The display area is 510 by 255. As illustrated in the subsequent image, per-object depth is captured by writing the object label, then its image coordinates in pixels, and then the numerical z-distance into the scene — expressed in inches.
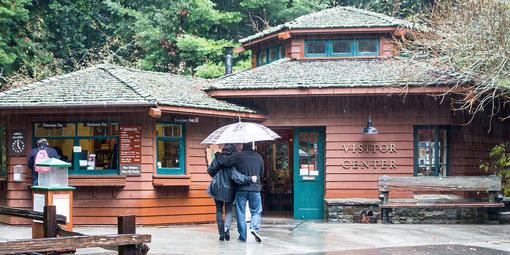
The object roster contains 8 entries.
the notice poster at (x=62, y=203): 364.8
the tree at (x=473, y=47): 503.2
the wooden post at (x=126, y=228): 224.1
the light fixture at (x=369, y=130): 553.0
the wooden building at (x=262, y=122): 508.1
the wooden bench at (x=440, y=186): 520.1
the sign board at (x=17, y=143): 518.9
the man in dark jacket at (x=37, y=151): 484.7
